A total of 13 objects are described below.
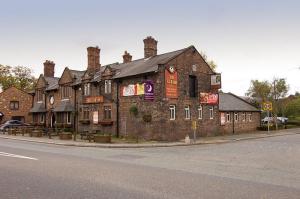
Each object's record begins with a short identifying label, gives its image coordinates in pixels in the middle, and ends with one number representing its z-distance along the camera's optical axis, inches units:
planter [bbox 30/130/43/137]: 1379.2
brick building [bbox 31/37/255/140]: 1164.5
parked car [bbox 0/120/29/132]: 1647.4
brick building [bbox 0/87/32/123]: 1973.4
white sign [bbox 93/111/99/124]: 1391.0
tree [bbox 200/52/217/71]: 2442.7
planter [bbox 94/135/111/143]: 1069.8
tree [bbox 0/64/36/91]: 2822.3
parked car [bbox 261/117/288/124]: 2296.0
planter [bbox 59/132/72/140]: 1226.0
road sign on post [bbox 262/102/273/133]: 1462.8
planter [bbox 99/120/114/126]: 1320.4
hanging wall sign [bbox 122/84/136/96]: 1240.8
